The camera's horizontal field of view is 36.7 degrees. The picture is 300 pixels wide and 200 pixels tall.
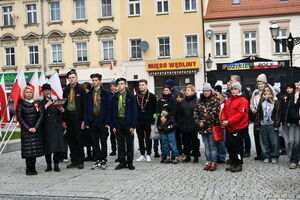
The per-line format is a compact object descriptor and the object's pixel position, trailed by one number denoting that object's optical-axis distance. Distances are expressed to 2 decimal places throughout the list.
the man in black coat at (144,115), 11.13
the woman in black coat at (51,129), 9.84
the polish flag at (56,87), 10.92
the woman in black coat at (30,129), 9.56
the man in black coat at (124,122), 9.86
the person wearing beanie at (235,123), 9.17
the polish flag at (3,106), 10.81
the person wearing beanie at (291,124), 9.48
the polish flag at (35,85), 10.75
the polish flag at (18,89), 10.17
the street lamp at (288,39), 17.23
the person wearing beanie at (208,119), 9.59
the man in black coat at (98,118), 10.02
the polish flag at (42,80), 11.42
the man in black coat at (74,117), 10.25
